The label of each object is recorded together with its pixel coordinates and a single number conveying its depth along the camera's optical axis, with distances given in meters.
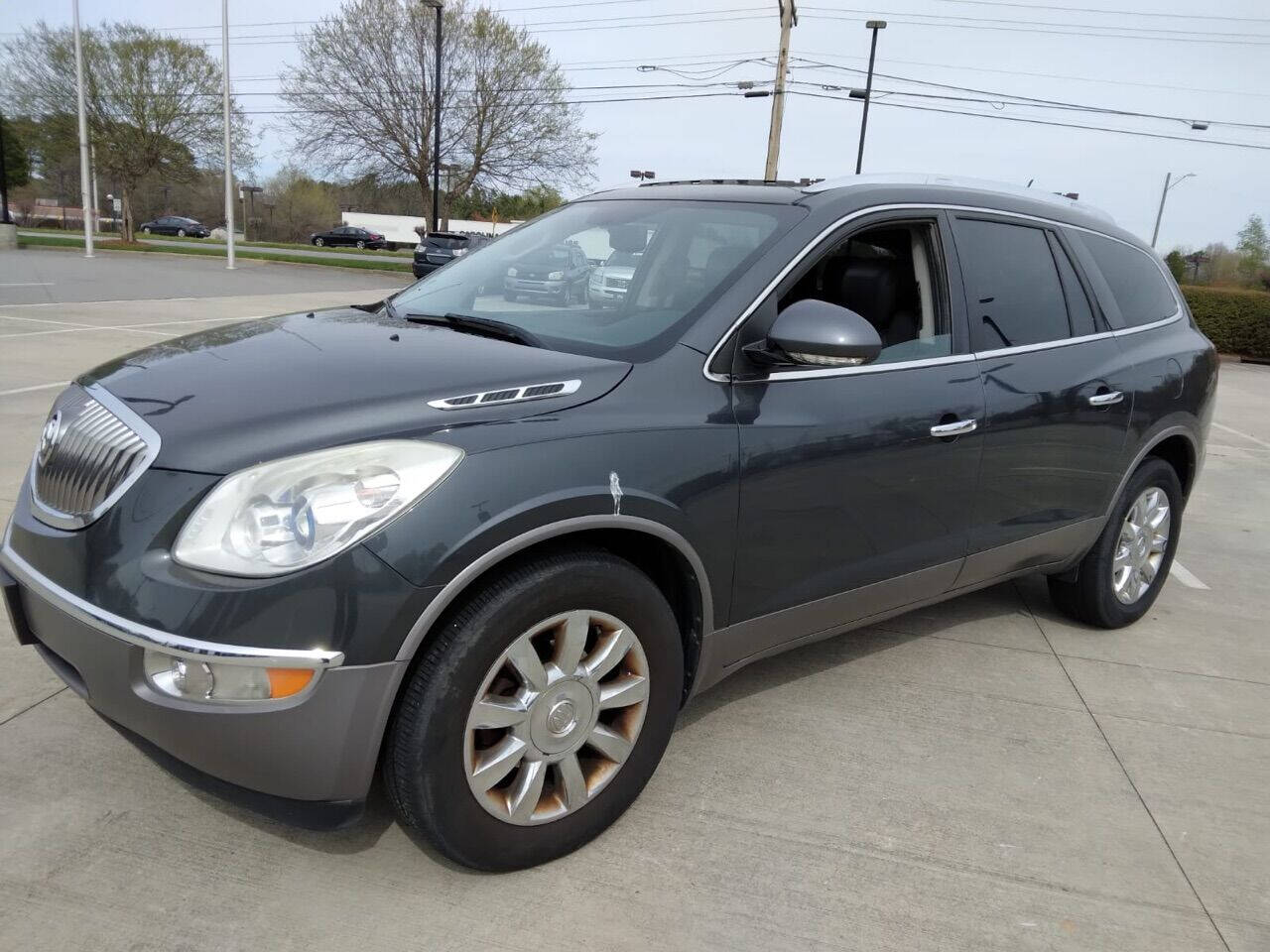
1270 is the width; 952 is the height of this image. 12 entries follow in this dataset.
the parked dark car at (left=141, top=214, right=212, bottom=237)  62.06
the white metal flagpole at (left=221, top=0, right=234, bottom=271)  25.83
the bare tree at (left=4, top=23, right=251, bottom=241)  37.84
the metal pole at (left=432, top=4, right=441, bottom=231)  31.59
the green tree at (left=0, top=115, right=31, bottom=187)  40.88
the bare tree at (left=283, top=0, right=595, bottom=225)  36.06
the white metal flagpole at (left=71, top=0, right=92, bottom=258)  27.38
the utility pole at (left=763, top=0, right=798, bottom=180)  25.02
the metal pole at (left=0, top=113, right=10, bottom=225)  30.25
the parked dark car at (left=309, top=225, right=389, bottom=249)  59.81
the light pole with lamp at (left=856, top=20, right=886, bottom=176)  33.17
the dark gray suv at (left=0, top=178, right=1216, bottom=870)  2.05
